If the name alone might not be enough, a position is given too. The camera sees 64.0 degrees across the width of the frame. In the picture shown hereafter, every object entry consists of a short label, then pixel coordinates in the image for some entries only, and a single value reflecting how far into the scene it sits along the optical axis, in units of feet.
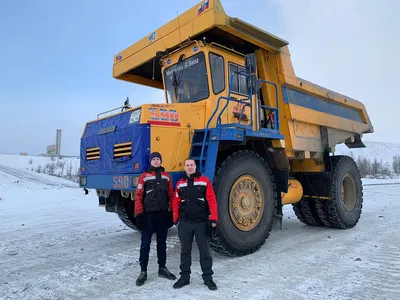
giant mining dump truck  14.97
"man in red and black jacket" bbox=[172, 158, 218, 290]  12.34
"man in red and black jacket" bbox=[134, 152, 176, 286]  12.88
